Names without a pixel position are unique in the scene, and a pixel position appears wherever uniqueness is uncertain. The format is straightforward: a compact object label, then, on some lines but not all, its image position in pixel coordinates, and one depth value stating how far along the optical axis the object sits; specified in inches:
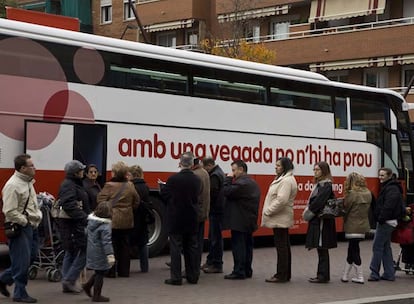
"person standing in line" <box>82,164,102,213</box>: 426.5
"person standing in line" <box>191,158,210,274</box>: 435.3
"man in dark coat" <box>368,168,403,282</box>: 453.1
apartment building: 1392.7
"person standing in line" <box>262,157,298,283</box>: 432.1
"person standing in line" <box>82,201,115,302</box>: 353.4
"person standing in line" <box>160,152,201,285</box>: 415.8
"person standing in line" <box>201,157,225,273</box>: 471.5
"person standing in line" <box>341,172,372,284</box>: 439.8
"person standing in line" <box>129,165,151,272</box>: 464.8
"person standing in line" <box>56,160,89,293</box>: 381.1
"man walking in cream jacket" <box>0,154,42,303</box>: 345.7
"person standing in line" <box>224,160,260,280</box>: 441.4
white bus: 476.1
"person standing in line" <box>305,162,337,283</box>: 433.4
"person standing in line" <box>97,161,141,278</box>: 427.2
